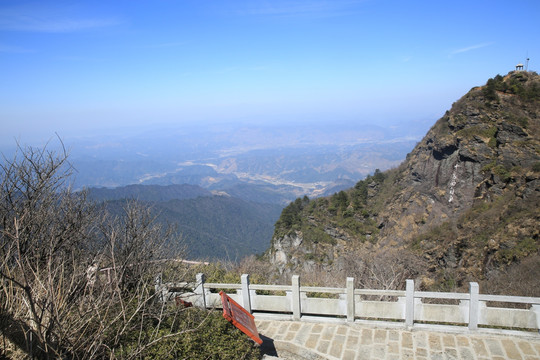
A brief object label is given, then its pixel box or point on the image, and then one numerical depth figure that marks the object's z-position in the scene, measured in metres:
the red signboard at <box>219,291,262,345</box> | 6.65
